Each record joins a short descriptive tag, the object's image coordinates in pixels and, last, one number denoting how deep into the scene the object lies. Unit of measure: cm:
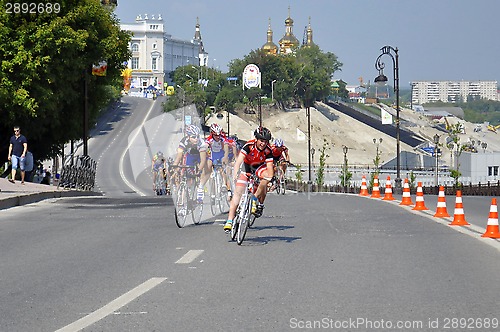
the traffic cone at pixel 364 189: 3962
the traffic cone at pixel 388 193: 3330
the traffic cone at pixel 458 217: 1989
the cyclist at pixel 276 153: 1592
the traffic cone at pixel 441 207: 2248
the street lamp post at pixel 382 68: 5878
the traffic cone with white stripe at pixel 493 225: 1700
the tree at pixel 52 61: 3838
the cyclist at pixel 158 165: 3870
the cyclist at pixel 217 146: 2130
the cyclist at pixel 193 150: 1930
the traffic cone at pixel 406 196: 2777
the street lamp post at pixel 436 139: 8362
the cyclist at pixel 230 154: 2211
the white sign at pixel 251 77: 16800
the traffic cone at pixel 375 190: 3600
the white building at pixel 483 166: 12031
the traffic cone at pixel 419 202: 2550
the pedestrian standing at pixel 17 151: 3092
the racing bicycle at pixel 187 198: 1834
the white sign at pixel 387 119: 7411
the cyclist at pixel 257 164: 1554
